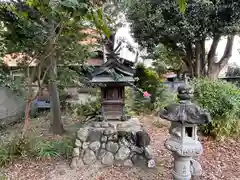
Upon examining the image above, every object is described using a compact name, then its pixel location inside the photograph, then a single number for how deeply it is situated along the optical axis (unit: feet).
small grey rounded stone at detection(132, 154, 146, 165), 12.09
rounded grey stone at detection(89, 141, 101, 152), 12.50
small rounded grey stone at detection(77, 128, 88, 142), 12.72
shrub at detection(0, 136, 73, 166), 12.84
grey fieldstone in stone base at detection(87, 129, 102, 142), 12.68
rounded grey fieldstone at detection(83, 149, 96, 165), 12.24
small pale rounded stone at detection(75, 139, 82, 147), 12.58
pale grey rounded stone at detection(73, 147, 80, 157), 12.26
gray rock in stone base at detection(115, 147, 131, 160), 12.28
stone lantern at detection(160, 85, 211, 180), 9.05
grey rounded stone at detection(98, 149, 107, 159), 12.43
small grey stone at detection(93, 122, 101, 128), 13.51
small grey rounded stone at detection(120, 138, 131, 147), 12.53
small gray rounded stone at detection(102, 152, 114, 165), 12.26
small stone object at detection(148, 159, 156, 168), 11.69
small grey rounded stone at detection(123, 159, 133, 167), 12.12
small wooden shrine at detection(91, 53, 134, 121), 13.43
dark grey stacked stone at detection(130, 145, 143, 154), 12.28
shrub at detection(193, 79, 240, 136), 15.76
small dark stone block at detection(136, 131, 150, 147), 12.34
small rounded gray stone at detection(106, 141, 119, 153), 12.46
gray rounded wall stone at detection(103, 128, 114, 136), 12.60
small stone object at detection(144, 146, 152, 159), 11.93
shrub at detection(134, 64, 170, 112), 25.04
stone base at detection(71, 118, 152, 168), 12.20
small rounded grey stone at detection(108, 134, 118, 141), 12.59
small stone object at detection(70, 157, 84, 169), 12.05
